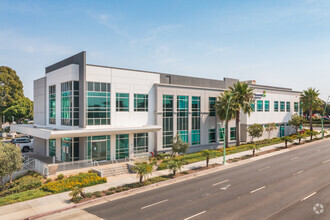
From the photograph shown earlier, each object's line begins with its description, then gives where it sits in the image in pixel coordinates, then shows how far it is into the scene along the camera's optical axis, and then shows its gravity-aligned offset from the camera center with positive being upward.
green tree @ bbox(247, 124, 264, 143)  43.50 -3.64
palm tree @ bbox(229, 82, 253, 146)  41.23 +2.01
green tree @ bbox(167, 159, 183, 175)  25.02 -5.78
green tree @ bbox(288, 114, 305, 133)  54.19 -2.47
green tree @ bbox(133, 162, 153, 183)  21.81 -5.40
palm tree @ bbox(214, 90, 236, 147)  40.40 +0.44
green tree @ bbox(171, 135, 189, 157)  32.69 -5.03
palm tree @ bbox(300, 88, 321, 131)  57.91 +2.46
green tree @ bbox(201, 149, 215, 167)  28.89 -5.34
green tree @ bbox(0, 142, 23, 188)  21.58 -4.69
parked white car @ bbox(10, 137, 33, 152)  42.12 -6.15
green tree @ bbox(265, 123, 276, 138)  52.32 -3.74
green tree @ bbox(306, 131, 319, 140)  48.74 -4.79
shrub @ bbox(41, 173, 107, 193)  20.86 -6.74
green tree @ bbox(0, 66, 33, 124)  71.38 +3.14
